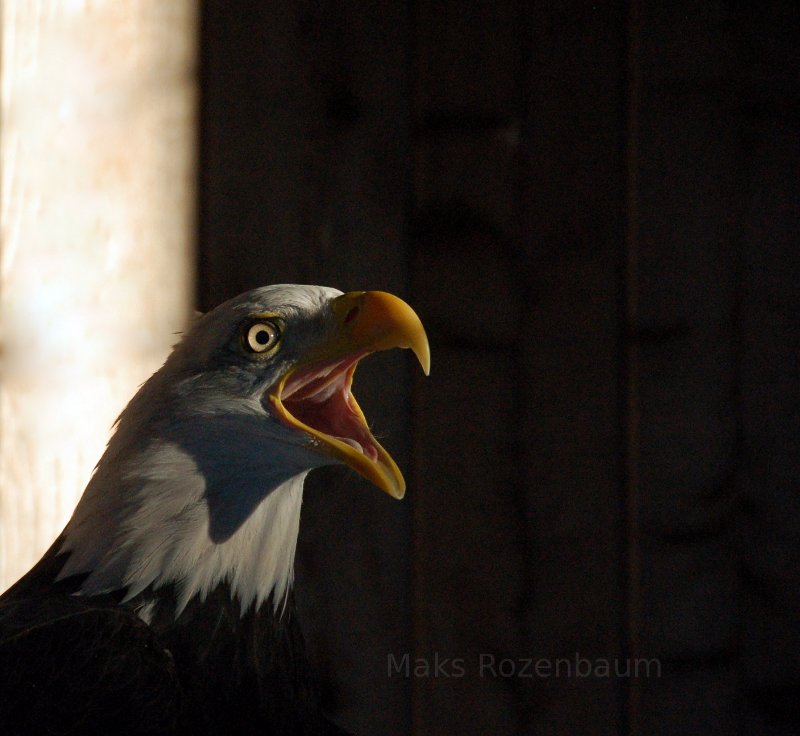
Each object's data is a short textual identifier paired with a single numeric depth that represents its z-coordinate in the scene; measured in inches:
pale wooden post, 240.9
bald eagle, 236.5
